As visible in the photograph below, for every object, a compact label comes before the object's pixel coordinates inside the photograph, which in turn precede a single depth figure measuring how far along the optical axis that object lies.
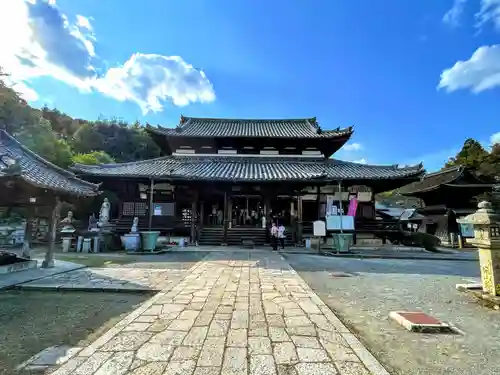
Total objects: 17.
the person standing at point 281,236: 16.36
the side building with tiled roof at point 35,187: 8.04
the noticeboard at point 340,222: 14.99
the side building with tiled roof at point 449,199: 24.12
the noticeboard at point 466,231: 23.31
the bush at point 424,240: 18.31
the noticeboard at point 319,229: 14.60
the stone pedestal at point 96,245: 15.43
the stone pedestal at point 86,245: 15.20
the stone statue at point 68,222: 18.04
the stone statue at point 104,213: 16.70
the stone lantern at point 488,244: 5.78
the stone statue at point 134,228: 15.55
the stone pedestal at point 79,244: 15.19
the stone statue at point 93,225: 16.71
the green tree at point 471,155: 32.97
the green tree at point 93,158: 29.41
